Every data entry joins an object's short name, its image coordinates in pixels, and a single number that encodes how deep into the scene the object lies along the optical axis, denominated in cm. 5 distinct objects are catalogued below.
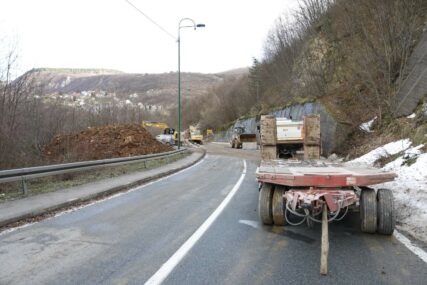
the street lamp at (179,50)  2812
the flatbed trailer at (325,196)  586
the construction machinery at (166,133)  5332
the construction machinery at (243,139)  4732
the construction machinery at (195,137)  7197
